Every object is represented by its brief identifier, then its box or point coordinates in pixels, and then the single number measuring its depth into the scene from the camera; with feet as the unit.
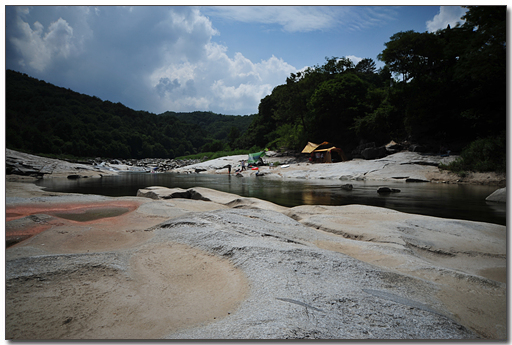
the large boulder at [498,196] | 33.93
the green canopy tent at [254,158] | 139.85
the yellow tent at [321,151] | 118.01
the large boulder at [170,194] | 34.09
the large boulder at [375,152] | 100.94
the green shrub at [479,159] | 51.78
